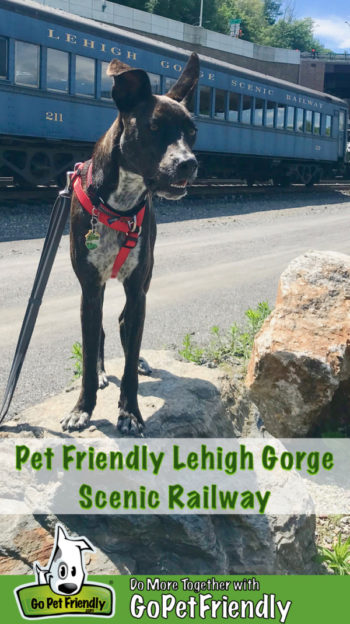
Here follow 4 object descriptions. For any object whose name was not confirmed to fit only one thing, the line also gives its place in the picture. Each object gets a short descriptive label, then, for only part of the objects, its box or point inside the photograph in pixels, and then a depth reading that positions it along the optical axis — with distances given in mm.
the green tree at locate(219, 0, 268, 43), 77688
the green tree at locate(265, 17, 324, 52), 104500
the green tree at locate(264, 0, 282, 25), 108938
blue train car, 12922
